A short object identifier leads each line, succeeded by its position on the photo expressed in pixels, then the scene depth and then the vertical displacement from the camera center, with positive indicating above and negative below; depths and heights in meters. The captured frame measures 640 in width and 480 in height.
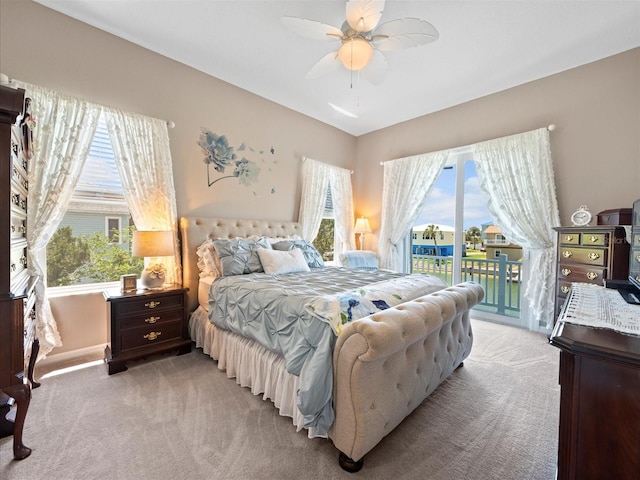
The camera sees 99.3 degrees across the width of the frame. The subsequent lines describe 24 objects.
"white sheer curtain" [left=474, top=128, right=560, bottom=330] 3.20 +0.44
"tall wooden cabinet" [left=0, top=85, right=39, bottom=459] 1.20 -0.32
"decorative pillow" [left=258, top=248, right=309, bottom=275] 2.82 -0.29
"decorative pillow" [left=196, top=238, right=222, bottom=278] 2.83 -0.29
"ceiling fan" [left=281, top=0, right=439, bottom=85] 1.87 +1.52
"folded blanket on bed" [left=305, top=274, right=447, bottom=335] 1.54 -0.42
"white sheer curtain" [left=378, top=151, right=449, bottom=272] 4.24 +0.66
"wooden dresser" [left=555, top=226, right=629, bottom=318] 2.43 -0.16
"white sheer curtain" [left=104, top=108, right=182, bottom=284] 2.66 +0.63
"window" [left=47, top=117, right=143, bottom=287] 2.54 +0.02
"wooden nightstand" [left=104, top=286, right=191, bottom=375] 2.31 -0.84
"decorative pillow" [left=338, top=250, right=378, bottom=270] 4.06 -0.37
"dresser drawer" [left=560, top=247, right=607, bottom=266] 2.50 -0.16
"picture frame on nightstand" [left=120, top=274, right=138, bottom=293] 2.49 -0.47
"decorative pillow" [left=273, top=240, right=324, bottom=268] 3.27 -0.17
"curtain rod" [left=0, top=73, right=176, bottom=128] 1.52 +1.15
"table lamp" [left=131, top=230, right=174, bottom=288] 2.46 -0.15
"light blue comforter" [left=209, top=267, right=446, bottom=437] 1.44 -0.56
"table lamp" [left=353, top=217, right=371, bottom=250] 4.90 +0.17
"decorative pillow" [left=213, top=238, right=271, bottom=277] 2.73 -0.24
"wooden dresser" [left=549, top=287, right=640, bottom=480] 0.73 -0.47
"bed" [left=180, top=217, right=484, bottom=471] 1.37 -0.75
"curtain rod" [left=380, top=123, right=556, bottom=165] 3.16 +1.29
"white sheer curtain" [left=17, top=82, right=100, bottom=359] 2.20 +0.50
